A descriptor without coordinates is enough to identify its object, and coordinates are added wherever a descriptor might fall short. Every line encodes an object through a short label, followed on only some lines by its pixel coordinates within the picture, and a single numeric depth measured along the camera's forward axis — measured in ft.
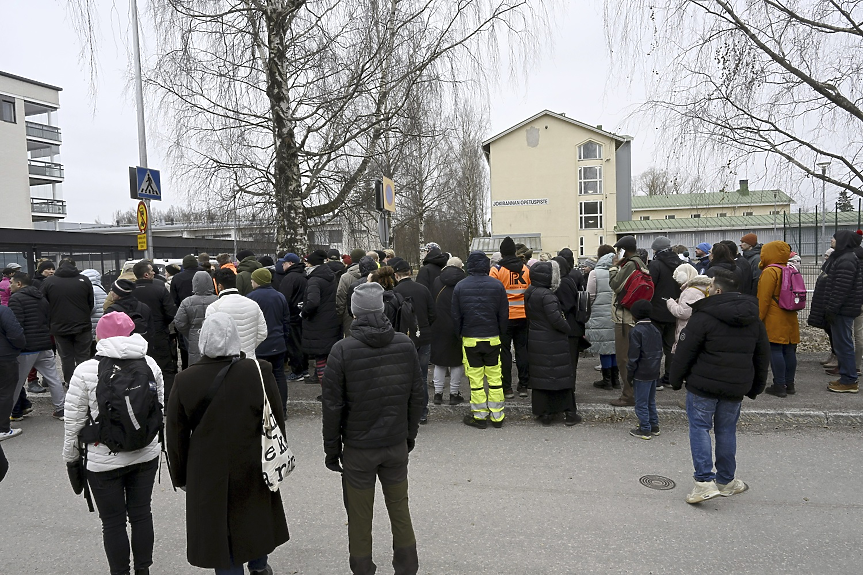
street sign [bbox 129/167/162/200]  35.68
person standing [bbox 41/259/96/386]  24.17
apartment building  137.69
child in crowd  19.19
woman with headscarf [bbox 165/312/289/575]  9.78
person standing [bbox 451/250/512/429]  21.33
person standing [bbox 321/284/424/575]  10.94
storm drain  15.67
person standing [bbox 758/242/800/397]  23.07
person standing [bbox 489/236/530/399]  24.87
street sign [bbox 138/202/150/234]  36.09
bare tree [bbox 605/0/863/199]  22.52
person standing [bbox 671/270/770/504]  14.21
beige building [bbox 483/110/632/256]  150.41
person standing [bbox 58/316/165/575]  10.94
